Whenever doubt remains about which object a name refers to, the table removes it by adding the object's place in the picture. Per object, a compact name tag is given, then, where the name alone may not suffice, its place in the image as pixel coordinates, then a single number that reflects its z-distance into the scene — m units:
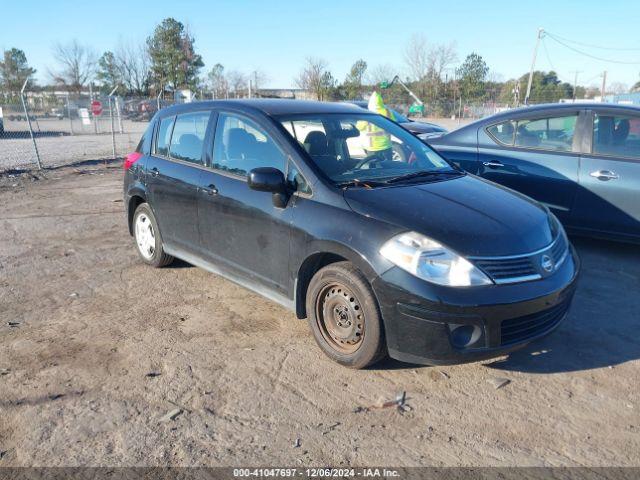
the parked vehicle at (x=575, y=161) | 5.39
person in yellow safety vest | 4.30
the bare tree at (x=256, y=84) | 41.85
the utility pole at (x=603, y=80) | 45.20
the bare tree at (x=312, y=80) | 48.38
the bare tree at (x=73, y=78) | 64.62
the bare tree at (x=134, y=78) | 62.66
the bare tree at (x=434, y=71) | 53.38
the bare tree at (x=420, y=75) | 53.69
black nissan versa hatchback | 3.09
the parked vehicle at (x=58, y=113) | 36.72
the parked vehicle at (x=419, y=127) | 12.92
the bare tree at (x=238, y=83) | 49.68
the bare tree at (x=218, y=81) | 45.50
